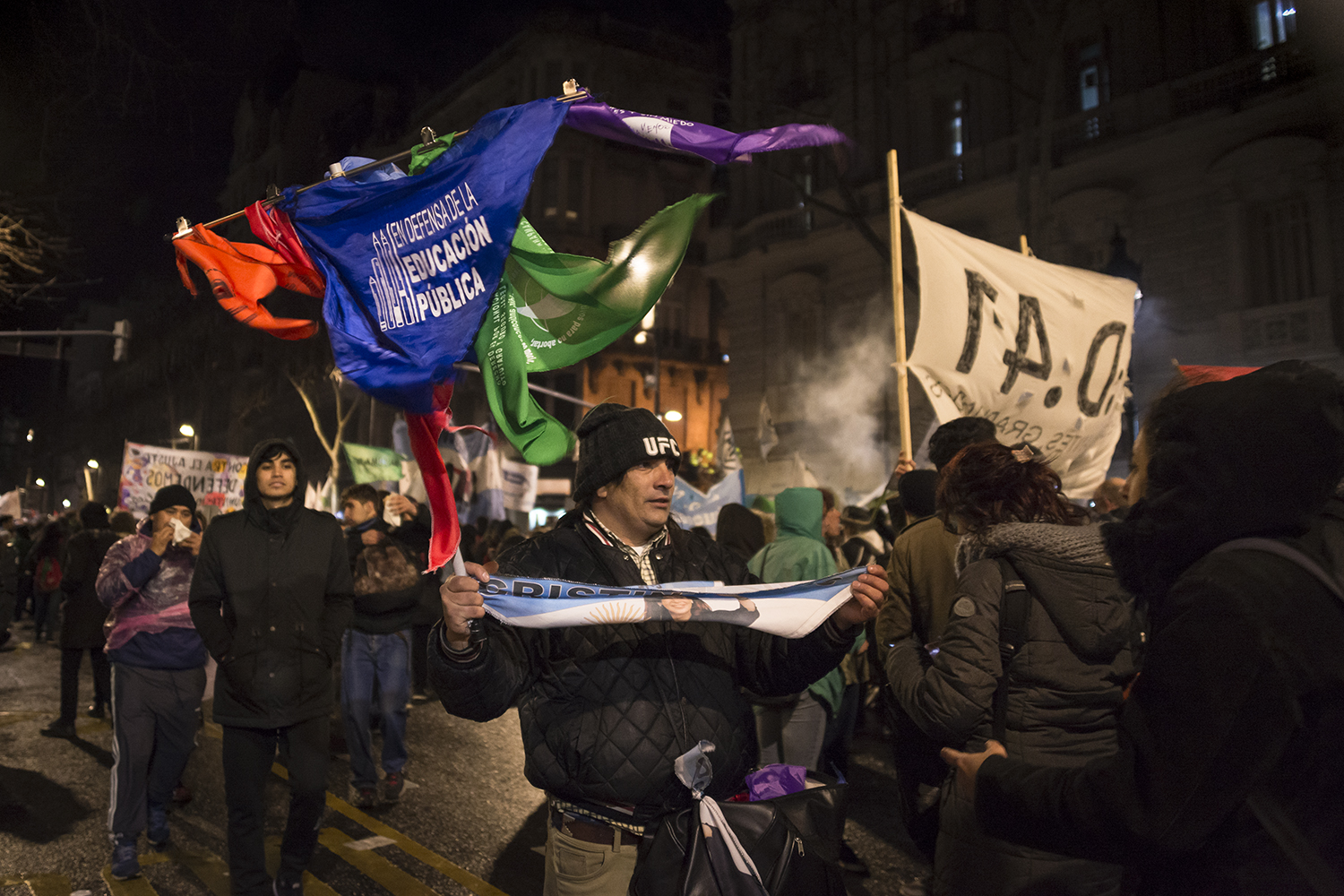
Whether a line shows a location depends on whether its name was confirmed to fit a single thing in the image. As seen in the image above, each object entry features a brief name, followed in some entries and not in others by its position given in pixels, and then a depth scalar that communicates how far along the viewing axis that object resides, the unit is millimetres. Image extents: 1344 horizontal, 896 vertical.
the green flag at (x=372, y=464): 13969
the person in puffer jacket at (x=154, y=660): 4953
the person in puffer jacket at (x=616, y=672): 2381
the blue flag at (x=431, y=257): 3049
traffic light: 18172
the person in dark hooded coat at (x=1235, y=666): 1343
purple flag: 3301
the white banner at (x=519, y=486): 15070
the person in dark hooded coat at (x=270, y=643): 3996
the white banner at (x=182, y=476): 11961
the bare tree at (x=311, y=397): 30547
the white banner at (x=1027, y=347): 6297
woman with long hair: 2652
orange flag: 4004
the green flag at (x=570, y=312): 3213
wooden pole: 5914
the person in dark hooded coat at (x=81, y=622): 7891
